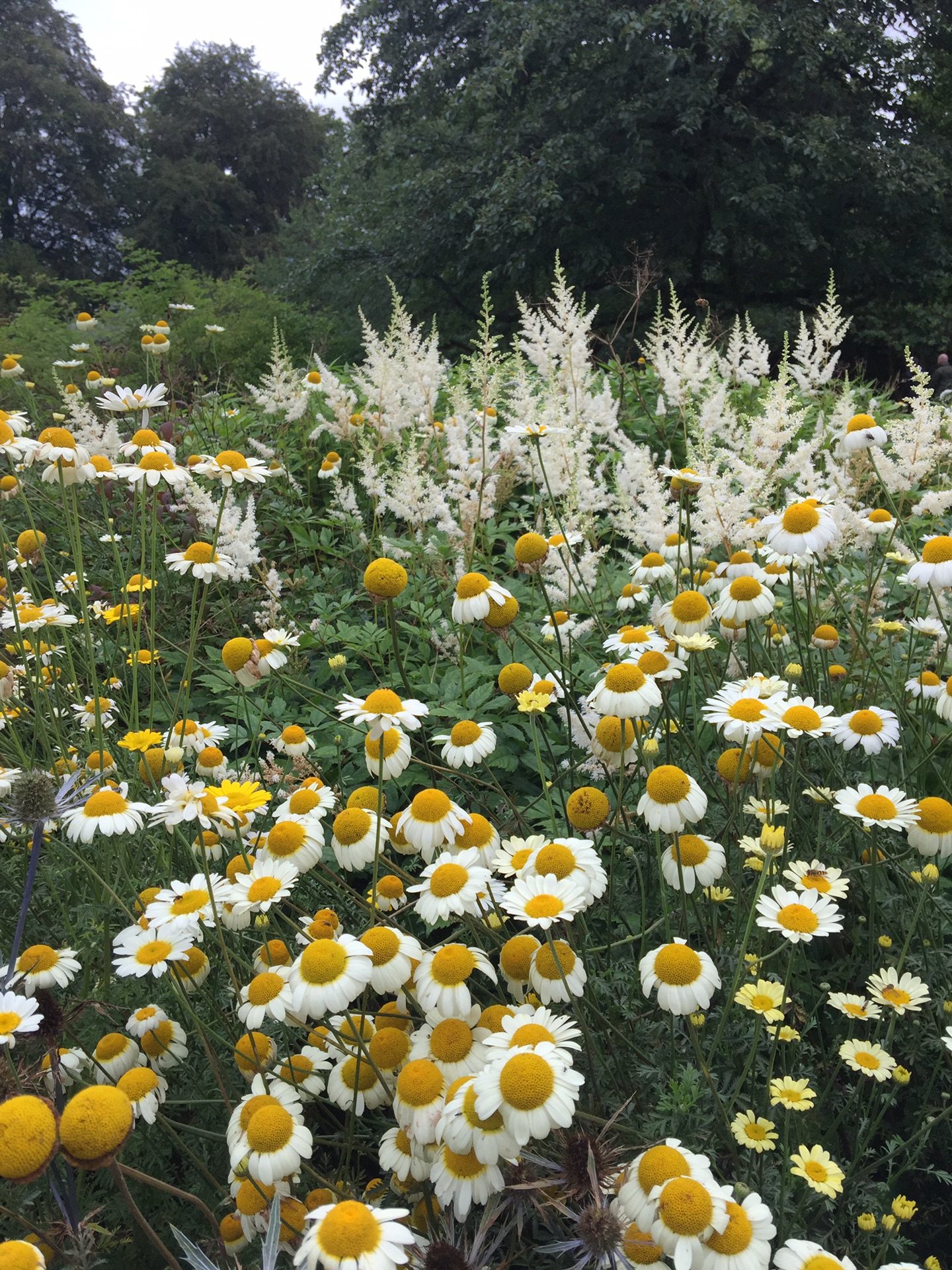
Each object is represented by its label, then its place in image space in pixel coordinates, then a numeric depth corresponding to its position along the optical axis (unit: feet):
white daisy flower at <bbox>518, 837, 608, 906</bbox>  1.49
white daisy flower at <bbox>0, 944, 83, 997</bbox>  1.62
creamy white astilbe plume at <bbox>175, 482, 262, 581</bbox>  2.79
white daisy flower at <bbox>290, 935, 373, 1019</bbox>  1.35
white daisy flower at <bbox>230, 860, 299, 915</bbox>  1.51
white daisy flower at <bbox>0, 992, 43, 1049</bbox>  1.31
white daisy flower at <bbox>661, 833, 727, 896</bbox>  1.61
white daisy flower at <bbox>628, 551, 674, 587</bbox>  2.44
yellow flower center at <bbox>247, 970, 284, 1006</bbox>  1.48
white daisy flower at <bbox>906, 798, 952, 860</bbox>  1.58
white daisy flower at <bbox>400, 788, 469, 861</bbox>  1.57
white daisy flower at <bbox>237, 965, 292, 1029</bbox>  1.43
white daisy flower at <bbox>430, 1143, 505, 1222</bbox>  1.27
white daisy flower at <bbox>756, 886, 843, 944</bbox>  1.47
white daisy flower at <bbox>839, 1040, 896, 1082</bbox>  1.46
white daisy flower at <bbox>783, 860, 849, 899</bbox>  1.55
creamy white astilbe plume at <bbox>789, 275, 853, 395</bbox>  3.48
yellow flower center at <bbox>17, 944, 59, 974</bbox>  1.63
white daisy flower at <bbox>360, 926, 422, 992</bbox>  1.44
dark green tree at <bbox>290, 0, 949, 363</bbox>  34.47
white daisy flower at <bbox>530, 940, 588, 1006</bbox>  1.43
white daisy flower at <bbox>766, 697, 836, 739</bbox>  1.66
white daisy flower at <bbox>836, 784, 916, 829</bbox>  1.59
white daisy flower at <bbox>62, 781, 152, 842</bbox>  1.65
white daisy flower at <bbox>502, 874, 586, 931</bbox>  1.38
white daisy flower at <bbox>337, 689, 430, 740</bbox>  1.66
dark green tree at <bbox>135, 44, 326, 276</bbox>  77.45
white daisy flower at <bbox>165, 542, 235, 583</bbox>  2.23
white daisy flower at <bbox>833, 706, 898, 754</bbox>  1.85
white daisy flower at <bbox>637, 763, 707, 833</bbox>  1.52
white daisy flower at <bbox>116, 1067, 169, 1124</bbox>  1.47
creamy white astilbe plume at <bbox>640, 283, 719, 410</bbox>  3.68
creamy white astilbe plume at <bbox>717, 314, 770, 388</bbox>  3.76
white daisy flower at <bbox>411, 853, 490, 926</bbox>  1.46
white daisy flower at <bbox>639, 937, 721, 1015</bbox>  1.41
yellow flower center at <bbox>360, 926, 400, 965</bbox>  1.45
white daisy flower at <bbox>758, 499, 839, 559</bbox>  1.97
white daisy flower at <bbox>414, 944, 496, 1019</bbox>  1.40
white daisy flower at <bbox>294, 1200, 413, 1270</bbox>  1.08
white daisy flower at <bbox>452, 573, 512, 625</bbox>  1.98
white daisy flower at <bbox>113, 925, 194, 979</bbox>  1.57
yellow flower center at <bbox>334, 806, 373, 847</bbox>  1.62
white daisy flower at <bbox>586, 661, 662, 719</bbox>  1.64
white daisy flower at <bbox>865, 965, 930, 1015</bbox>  1.55
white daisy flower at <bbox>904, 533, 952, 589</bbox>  1.90
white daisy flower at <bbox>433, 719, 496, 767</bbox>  1.86
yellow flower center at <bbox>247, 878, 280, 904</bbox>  1.52
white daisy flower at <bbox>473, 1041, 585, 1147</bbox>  1.20
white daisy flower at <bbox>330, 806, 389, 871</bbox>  1.62
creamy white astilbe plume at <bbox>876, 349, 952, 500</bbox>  2.52
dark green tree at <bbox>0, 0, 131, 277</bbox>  76.59
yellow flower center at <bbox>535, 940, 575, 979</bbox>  1.44
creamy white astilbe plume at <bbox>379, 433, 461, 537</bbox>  3.17
